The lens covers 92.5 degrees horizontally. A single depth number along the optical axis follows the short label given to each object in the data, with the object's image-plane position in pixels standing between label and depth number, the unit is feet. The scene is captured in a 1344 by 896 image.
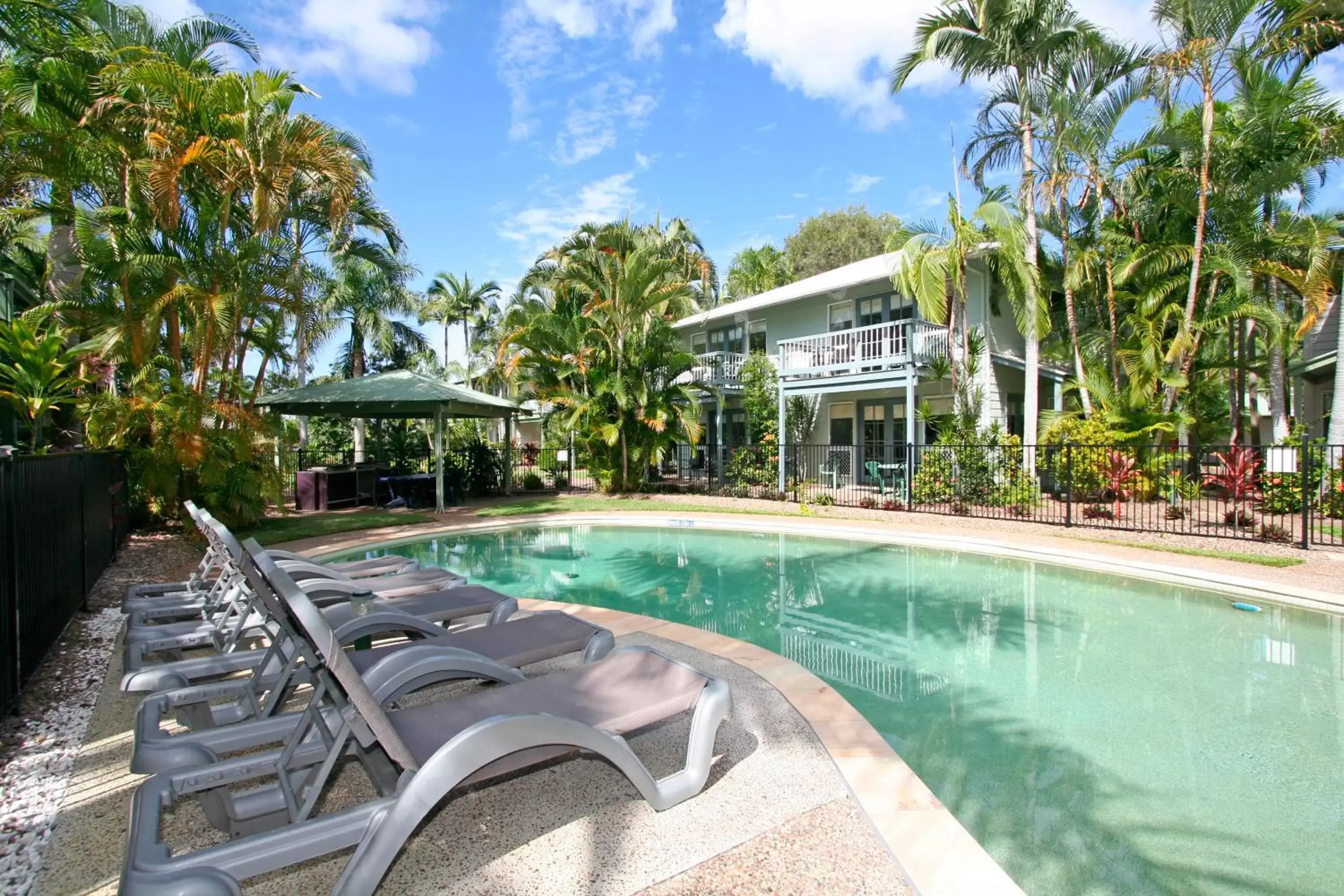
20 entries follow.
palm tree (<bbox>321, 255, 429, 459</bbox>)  88.22
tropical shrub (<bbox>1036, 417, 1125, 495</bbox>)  45.96
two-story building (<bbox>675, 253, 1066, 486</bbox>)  55.98
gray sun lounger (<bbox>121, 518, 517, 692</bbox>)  11.91
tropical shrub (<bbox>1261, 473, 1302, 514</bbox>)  38.68
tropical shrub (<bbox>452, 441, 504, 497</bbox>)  66.85
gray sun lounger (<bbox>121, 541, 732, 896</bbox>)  6.61
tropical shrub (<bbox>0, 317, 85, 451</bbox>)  25.71
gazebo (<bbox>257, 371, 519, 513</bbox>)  48.78
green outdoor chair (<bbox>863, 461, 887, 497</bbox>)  57.08
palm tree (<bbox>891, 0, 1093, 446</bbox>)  50.57
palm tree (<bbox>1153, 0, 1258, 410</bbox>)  43.96
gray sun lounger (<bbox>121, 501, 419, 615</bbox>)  16.76
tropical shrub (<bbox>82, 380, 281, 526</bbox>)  31.50
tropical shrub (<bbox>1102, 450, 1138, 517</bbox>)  44.01
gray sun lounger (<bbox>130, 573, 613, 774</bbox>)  8.57
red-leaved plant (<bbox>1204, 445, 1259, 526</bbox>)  36.60
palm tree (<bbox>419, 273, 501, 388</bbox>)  120.98
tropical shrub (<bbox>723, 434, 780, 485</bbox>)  60.64
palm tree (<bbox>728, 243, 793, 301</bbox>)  125.29
